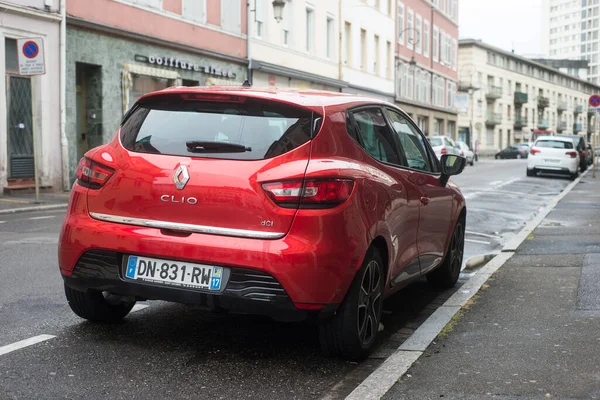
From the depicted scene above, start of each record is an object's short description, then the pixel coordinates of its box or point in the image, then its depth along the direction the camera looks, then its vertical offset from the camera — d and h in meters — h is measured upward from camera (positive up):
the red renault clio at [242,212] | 4.53 -0.45
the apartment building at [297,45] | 31.16 +3.45
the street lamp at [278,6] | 27.83 +4.05
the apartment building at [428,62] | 51.94 +4.66
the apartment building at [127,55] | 21.33 +2.13
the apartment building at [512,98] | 84.19 +4.00
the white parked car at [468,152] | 46.66 -1.16
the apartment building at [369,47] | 41.28 +4.37
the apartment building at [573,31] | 173.12 +20.88
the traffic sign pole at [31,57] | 16.19 +1.39
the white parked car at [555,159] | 31.36 -1.02
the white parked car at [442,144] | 38.16 -0.61
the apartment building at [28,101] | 18.92 +0.68
